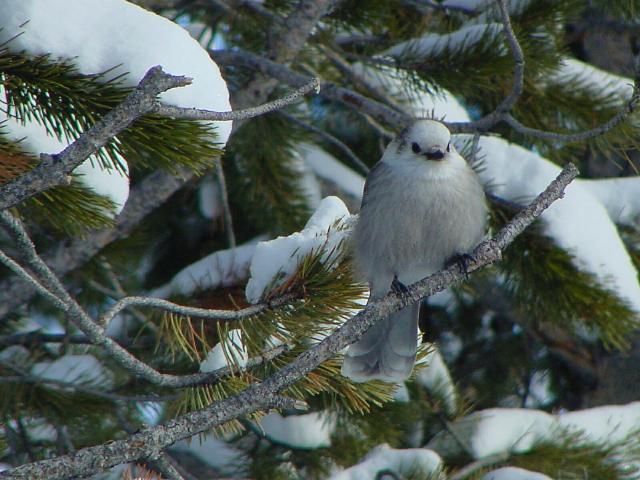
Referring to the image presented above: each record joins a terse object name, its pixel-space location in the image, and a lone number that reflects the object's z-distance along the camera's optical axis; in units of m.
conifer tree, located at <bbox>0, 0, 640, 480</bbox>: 3.22
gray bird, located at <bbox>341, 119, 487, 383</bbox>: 5.09
